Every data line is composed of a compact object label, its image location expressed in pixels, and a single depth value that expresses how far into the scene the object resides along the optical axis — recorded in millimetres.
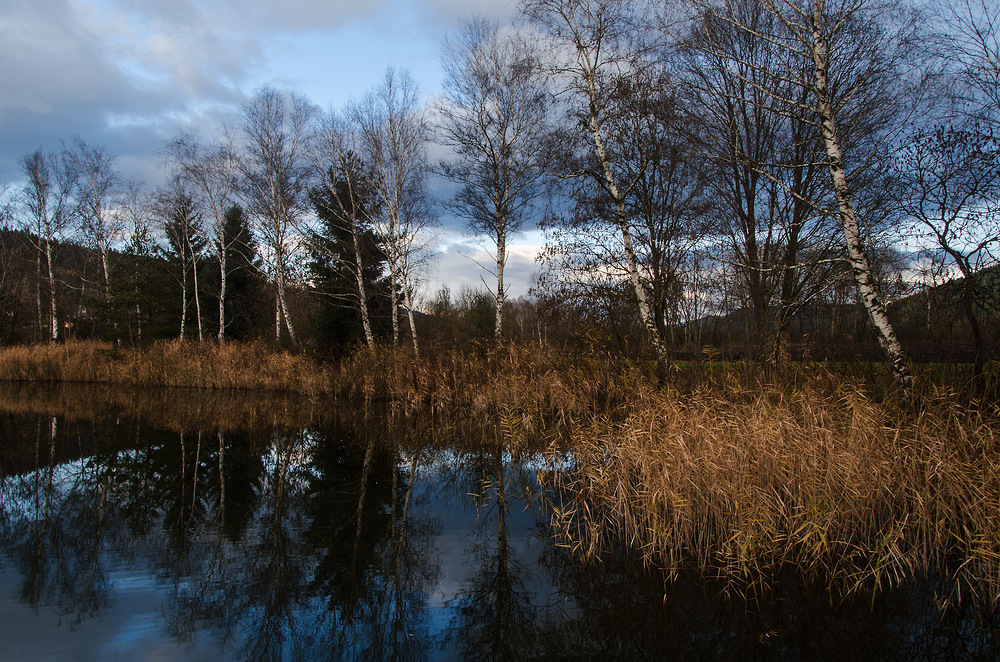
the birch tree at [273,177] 20562
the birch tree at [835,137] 6418
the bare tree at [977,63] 7777
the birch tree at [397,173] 17531
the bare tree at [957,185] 6309
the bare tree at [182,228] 24000
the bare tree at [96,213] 25861
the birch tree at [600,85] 10602
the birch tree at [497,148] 16562
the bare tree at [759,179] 12414
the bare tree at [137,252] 23806
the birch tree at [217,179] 21703
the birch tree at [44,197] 25734
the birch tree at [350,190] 17844
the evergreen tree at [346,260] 18312
